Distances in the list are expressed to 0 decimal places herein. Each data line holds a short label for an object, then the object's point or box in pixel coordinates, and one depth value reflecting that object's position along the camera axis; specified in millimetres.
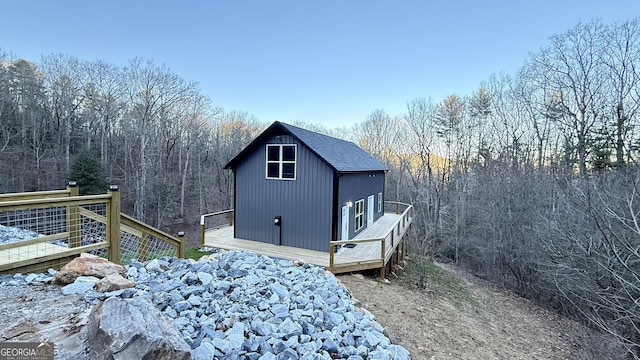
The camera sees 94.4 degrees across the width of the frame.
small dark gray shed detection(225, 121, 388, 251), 8461
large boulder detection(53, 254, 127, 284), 3211
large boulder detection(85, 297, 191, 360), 1851
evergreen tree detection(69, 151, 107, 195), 15711
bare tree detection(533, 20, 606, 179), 11422
